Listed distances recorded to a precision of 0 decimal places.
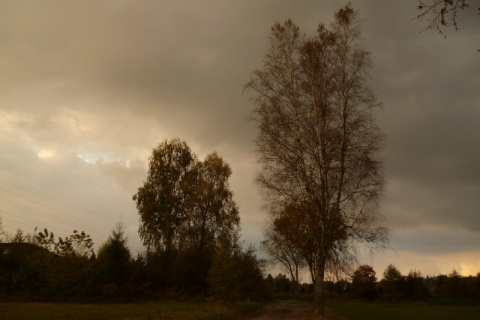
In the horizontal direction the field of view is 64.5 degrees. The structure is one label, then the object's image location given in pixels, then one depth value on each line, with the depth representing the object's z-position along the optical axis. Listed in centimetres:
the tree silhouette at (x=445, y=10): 480
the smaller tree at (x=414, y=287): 7506
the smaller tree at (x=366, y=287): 7400
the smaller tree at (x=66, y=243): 4857
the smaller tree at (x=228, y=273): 3180
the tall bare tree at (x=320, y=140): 2058
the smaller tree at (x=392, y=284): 7469
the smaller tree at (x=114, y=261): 4406
